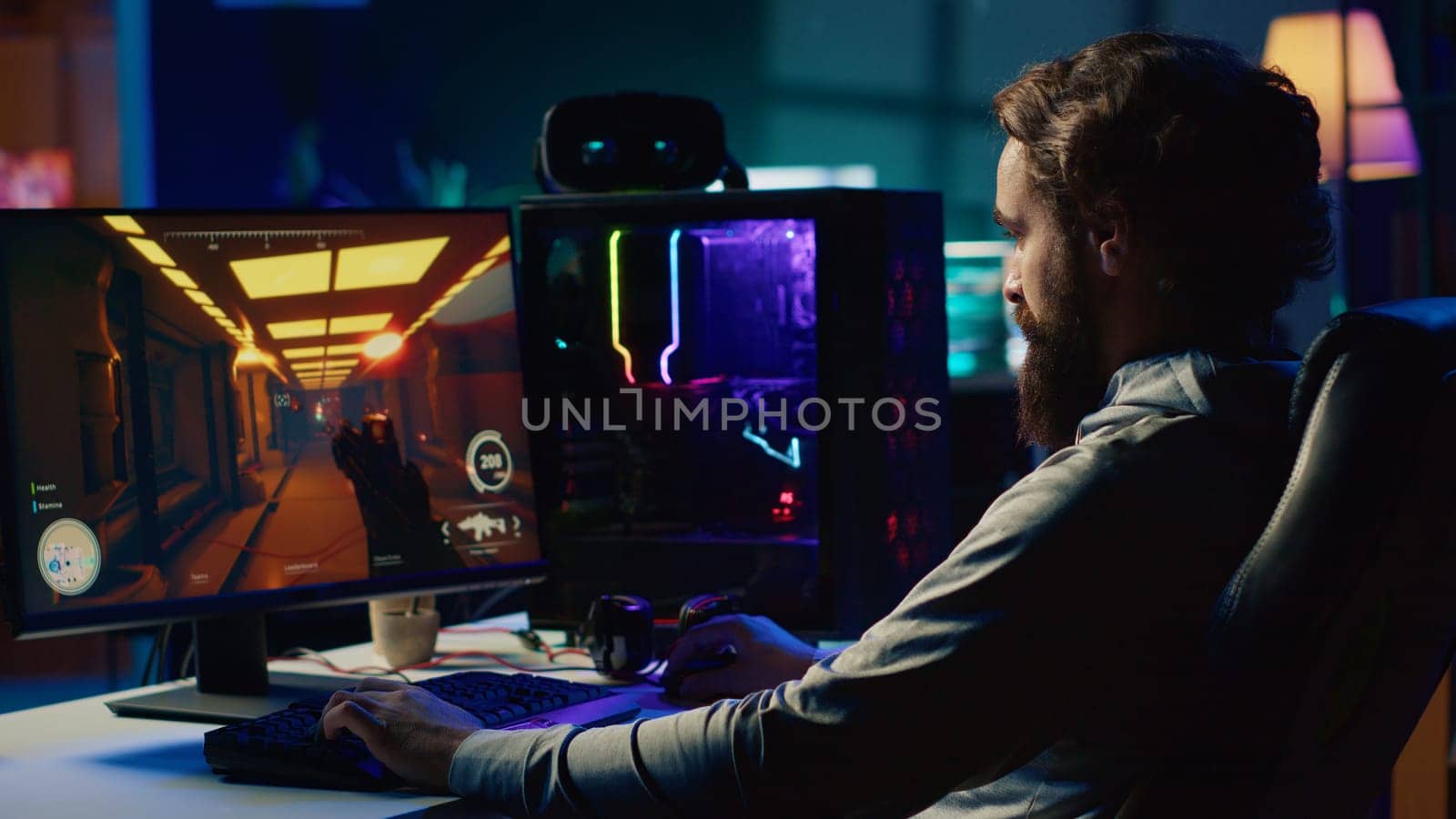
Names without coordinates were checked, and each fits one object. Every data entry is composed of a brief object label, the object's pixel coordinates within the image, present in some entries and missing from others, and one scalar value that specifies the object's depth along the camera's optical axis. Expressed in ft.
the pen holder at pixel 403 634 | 8.79
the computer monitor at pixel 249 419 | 7.78
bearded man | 6.71
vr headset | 9.52
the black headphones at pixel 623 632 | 8.61
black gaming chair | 6.39
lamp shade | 15.63
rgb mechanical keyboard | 7.35
